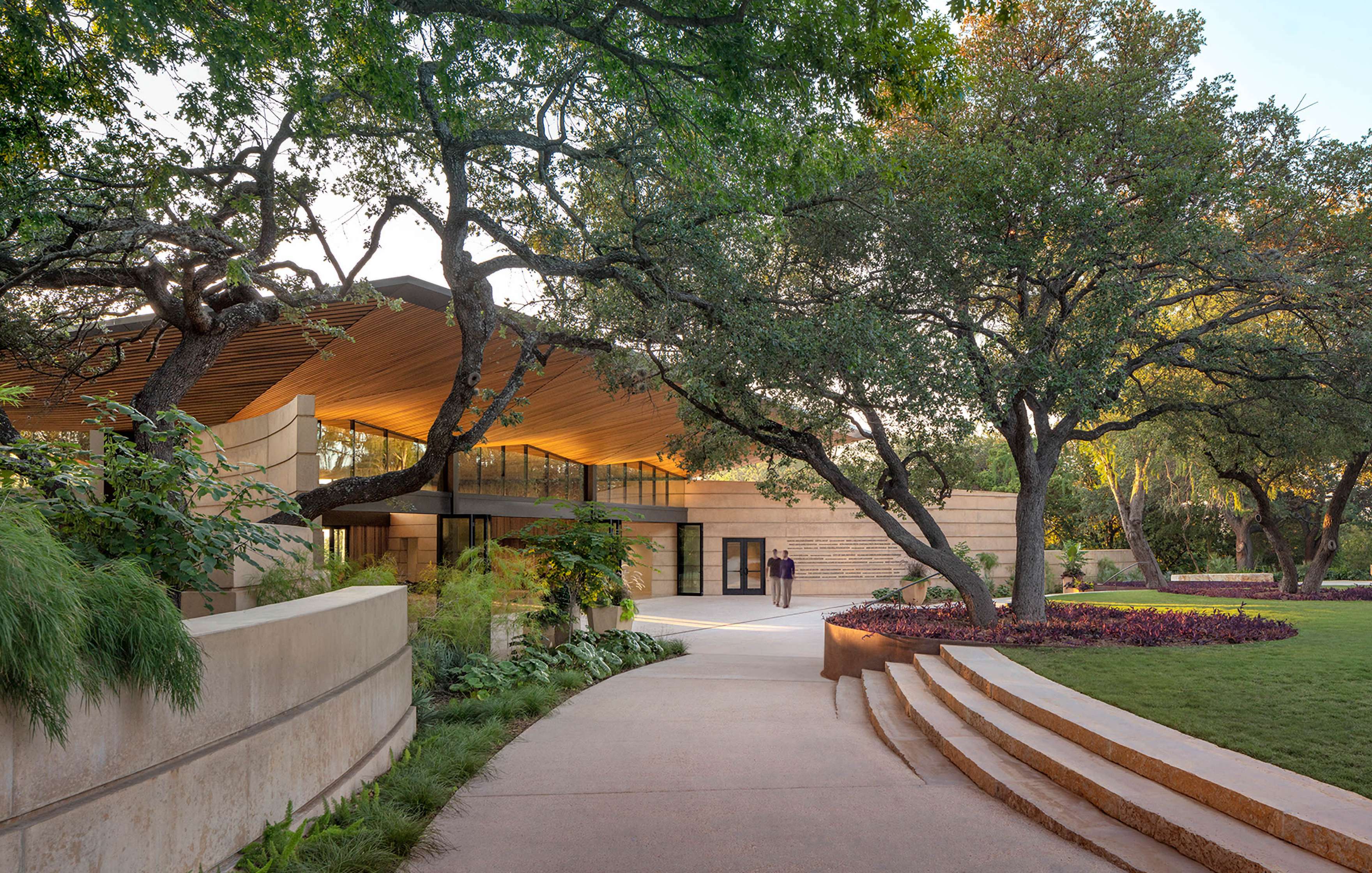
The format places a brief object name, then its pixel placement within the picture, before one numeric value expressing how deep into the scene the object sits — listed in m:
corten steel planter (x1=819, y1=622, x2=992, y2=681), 10.76
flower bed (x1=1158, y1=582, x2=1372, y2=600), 19.56
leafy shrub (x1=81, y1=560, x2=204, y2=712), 2.98
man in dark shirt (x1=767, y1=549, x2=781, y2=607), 27.75
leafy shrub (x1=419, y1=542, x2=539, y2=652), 10.00
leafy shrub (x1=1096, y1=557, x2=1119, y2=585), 33.62
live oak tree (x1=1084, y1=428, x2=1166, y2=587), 25.05
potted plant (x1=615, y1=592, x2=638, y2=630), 15.12
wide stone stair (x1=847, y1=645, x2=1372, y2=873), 3.85
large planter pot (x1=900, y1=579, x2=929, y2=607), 26.78
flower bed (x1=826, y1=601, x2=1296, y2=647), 10.85
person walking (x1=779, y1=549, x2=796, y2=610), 27.22
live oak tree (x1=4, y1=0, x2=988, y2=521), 6.06
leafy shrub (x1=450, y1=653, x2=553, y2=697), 8.90
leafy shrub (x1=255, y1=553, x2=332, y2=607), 6.52
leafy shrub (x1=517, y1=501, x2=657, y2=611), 12.75
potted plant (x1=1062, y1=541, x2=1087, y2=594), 32.22
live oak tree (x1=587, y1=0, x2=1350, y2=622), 9.51
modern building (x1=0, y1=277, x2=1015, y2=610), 12.41
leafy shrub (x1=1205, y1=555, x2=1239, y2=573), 35.91
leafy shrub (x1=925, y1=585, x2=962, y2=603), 23.70
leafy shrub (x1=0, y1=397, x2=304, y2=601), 4.36
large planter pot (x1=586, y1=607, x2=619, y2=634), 14.25
